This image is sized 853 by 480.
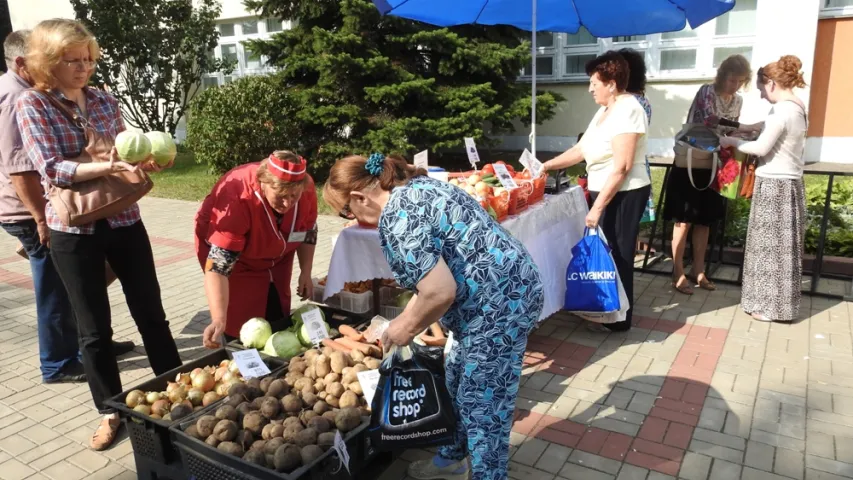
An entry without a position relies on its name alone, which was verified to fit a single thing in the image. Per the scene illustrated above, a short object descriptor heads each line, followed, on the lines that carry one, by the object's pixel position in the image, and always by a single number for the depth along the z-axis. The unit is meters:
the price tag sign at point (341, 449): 2.40
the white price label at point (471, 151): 4.63
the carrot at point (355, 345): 3.21
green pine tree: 9.66
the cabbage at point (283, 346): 3.36
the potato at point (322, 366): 2.98
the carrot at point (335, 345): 3.23
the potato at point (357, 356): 3.10
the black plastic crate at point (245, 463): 2.35
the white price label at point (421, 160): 4.06
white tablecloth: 3.72
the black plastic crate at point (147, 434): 2.69
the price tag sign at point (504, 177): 4.12
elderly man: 3.29
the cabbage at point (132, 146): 2.72
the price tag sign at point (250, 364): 3.03
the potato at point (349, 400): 2.78
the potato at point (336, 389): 2.85
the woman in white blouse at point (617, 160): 4.12
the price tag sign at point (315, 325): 3.44
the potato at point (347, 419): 2.60
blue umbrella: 5.52
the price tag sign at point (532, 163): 4.57
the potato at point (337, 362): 2.98
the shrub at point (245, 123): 10.31
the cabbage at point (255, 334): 3.41
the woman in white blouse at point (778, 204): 4.35
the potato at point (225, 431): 2.49
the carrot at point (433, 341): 3.40
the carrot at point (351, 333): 3.37
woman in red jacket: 3.04
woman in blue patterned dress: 2.09
